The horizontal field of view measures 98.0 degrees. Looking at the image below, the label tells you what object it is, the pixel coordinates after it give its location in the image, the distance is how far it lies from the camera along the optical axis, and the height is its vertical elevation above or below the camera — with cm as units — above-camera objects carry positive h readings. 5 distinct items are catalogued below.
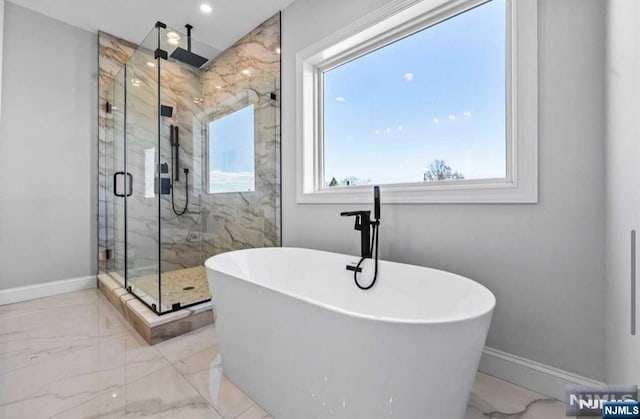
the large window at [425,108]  141 +68
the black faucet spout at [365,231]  173 -15
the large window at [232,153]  283 +59
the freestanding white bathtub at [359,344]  84 -50
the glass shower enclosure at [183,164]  246 +44
